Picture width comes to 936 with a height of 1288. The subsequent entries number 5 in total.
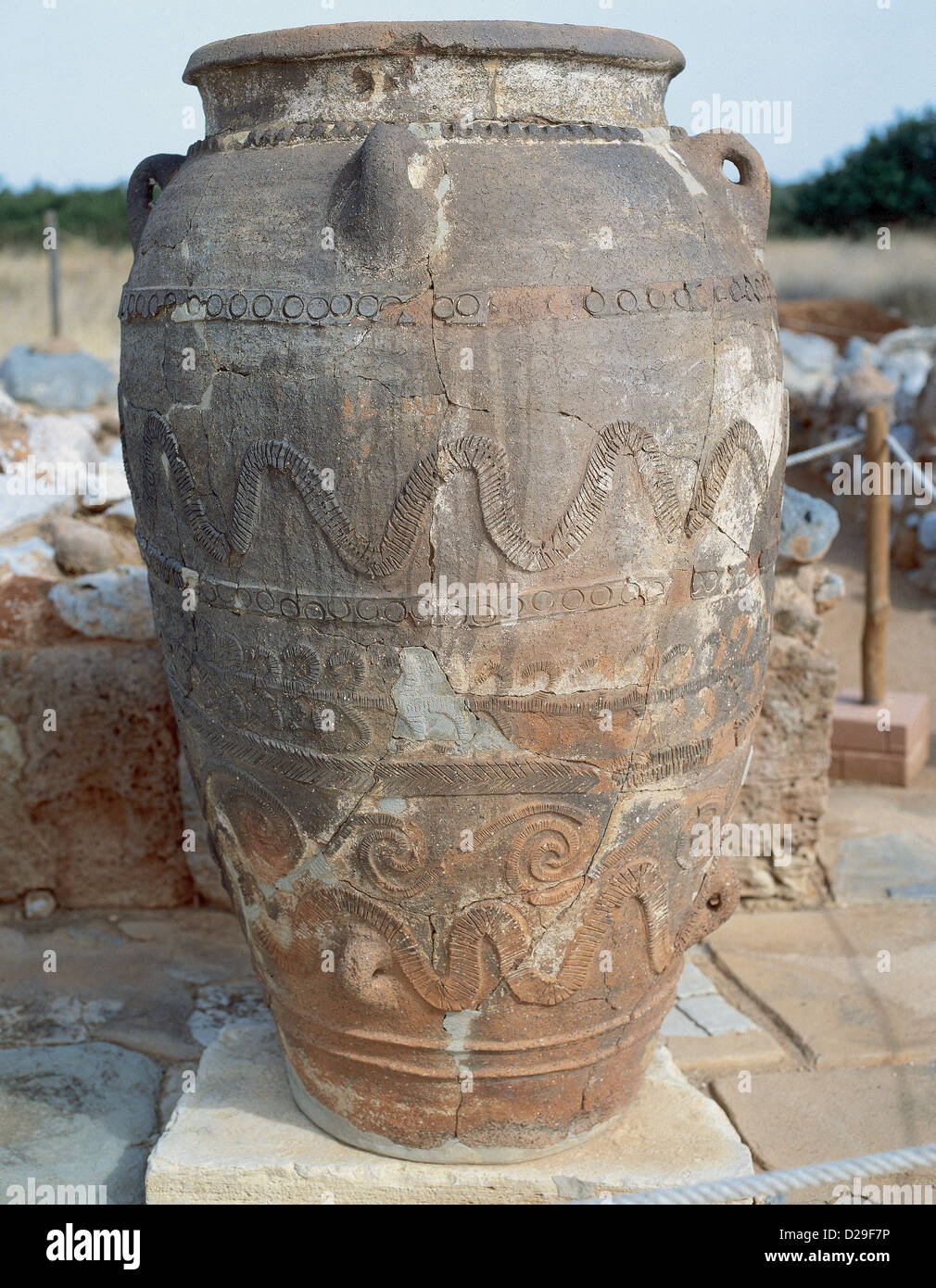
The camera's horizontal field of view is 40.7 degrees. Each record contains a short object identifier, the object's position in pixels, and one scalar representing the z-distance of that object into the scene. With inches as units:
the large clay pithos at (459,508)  80.7
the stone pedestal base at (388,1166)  100.6
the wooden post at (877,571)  193.9
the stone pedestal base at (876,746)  193.5
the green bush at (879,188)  928.9
